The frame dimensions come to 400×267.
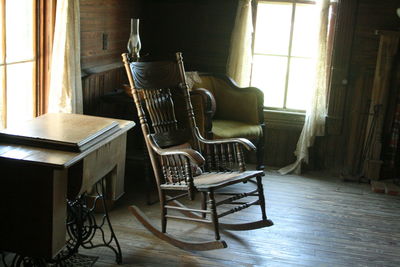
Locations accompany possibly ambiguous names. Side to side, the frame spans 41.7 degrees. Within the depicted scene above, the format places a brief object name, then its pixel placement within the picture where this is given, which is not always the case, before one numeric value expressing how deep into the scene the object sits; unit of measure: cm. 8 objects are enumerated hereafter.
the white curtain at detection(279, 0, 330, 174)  459
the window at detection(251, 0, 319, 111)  485
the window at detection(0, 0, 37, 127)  293
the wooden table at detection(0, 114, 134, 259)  214
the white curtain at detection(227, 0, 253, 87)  474
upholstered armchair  419
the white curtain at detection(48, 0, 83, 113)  331
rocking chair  298
